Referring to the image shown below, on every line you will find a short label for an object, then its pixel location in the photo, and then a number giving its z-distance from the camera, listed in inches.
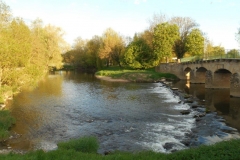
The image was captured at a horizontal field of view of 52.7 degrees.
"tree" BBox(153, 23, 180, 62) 3058.6
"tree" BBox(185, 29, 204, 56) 3093.0
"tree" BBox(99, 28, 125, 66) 3565.5
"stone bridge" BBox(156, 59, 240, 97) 1481.1
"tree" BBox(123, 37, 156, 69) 3201.3
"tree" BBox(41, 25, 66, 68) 2849.7
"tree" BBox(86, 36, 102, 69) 4168.8
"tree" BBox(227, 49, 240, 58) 1533.5
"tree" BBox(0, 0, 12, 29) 1392.7
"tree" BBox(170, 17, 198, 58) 3329.2
